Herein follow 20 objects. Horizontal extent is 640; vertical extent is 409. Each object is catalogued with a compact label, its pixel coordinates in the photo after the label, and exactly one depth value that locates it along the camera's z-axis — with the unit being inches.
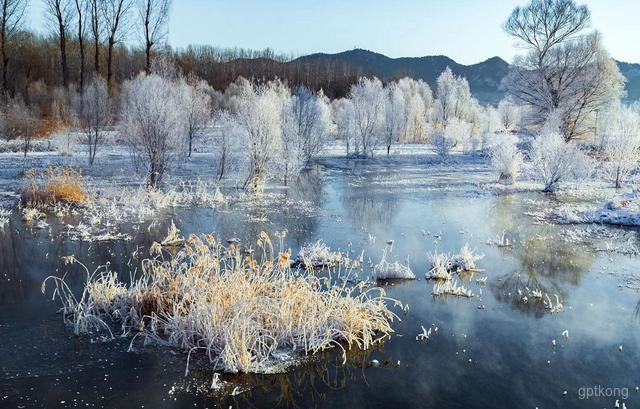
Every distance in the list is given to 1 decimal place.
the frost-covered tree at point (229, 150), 780.6
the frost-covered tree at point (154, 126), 663.1
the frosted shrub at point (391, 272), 378.0
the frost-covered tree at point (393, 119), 1277.1
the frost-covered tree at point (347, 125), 1239.5
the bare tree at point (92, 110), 852.0
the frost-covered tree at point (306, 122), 951.0
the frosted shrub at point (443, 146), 1204.5
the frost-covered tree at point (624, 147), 816.9
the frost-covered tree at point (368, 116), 1219.2
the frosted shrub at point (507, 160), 871.7
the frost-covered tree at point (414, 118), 1684.3
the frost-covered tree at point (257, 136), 747.4
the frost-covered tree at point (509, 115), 1803.6
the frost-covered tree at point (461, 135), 1283.6
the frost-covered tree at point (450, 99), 1786.4
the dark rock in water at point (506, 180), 874.8
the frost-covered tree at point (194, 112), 991.0
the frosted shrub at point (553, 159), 784.9
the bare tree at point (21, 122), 917.1
